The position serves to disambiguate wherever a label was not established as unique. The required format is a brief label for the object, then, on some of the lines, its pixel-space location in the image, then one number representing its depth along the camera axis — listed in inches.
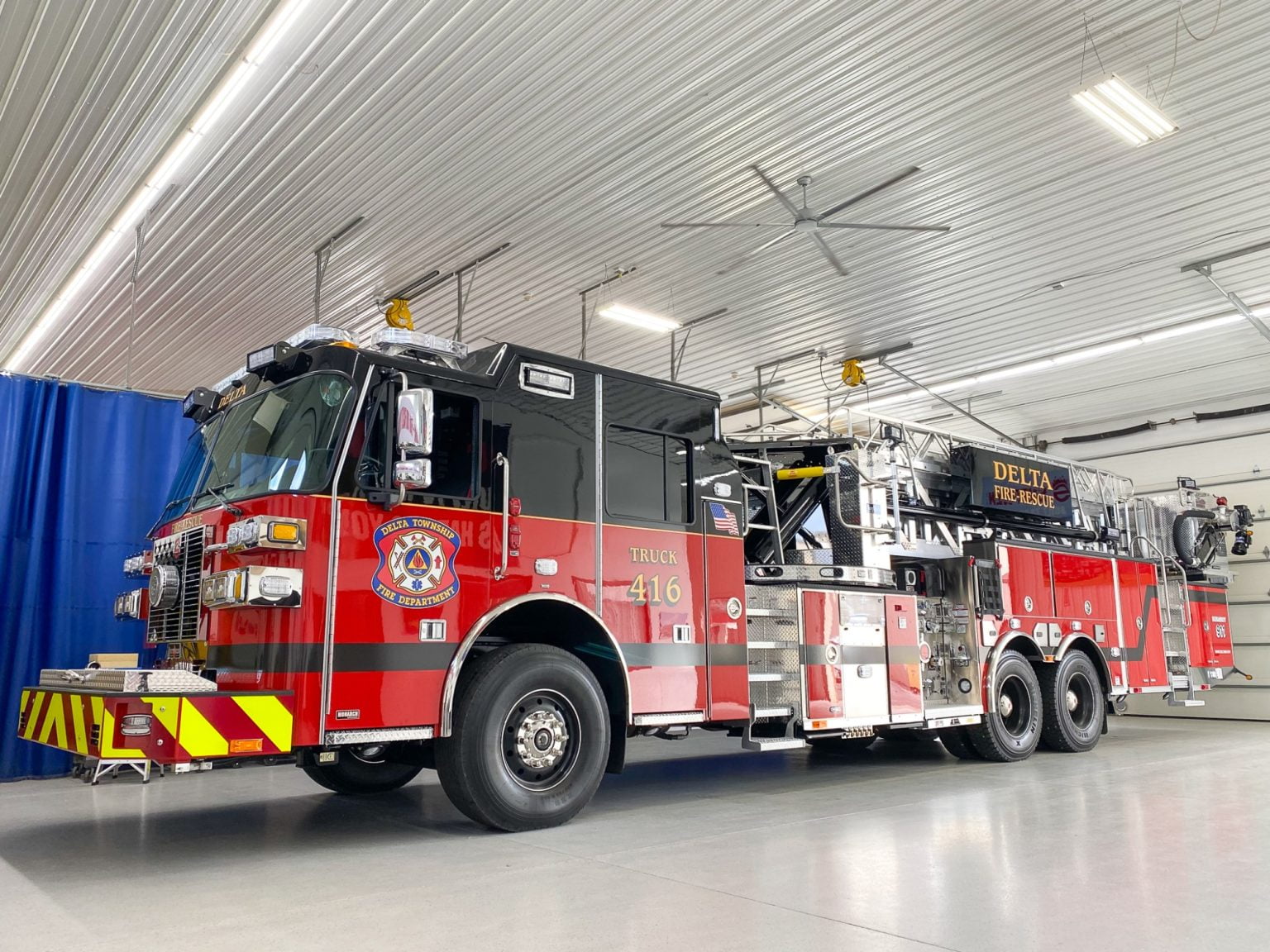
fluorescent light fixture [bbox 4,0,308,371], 313.6
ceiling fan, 407.5
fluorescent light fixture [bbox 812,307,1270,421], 572.4
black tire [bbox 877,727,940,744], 375.7
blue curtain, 333.1
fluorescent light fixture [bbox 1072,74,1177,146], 330.3
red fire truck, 202.2
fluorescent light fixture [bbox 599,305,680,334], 569.4
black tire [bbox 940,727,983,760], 385.1
